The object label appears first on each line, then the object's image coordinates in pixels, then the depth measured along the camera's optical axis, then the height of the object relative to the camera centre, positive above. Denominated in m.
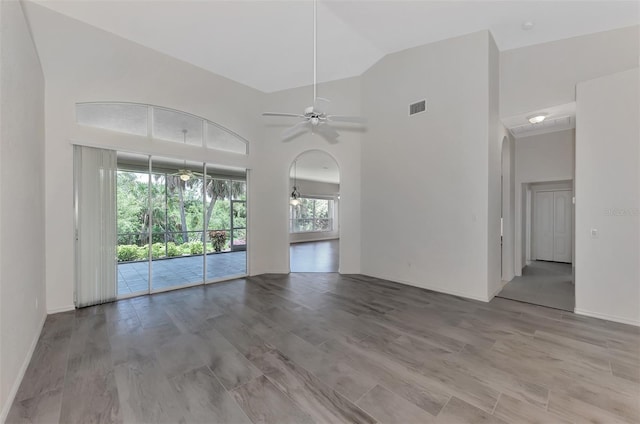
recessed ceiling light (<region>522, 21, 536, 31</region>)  3.85 +2.80
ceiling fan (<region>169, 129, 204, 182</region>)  4.89 +0.75
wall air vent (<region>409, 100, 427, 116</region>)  4.84 +1.98
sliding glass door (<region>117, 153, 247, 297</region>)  4.46 -0.24
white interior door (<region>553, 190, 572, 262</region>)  7.18 -0.47
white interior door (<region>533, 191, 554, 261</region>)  7.54 -0.46
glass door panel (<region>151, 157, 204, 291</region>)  4.76 -0.15
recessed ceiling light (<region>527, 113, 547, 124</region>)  4.53 +1.64
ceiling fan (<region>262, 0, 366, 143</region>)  3.46 +1.31
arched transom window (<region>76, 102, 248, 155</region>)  3.99 +1.54
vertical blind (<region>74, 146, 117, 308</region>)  3.85 -0.21
